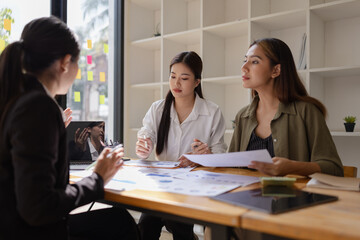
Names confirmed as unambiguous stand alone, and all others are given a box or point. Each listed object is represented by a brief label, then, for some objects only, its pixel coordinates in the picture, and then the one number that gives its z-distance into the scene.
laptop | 1.67
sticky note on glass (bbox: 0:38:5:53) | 2.33
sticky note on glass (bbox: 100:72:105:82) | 3.29
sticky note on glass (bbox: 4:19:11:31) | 2.38
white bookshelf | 2.46
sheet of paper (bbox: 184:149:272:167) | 1.15
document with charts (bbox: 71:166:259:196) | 1.06
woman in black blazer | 0.81
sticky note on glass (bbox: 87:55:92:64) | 3.05
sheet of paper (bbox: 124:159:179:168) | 1.63
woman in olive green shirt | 1.58
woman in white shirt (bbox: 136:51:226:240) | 2.16
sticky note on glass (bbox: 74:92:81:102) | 2.92
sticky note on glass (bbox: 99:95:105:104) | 3.30
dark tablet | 0.82
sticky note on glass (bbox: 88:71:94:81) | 3.10
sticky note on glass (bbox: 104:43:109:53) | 3.35
